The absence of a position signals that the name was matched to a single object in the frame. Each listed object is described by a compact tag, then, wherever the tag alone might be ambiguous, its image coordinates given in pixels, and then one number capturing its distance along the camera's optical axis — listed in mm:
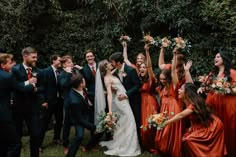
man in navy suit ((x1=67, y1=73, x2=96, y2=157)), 6871
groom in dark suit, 8086
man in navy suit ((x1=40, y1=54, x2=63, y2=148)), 8555
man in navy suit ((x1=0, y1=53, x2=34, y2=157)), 6113
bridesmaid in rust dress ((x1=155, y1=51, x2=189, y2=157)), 7137
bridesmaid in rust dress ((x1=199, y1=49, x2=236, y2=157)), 7039
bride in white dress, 7934
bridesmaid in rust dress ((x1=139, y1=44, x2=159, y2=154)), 7961
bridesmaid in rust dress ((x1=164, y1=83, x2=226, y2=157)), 6289
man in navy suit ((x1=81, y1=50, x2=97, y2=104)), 8766
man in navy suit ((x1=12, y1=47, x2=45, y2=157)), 6832
